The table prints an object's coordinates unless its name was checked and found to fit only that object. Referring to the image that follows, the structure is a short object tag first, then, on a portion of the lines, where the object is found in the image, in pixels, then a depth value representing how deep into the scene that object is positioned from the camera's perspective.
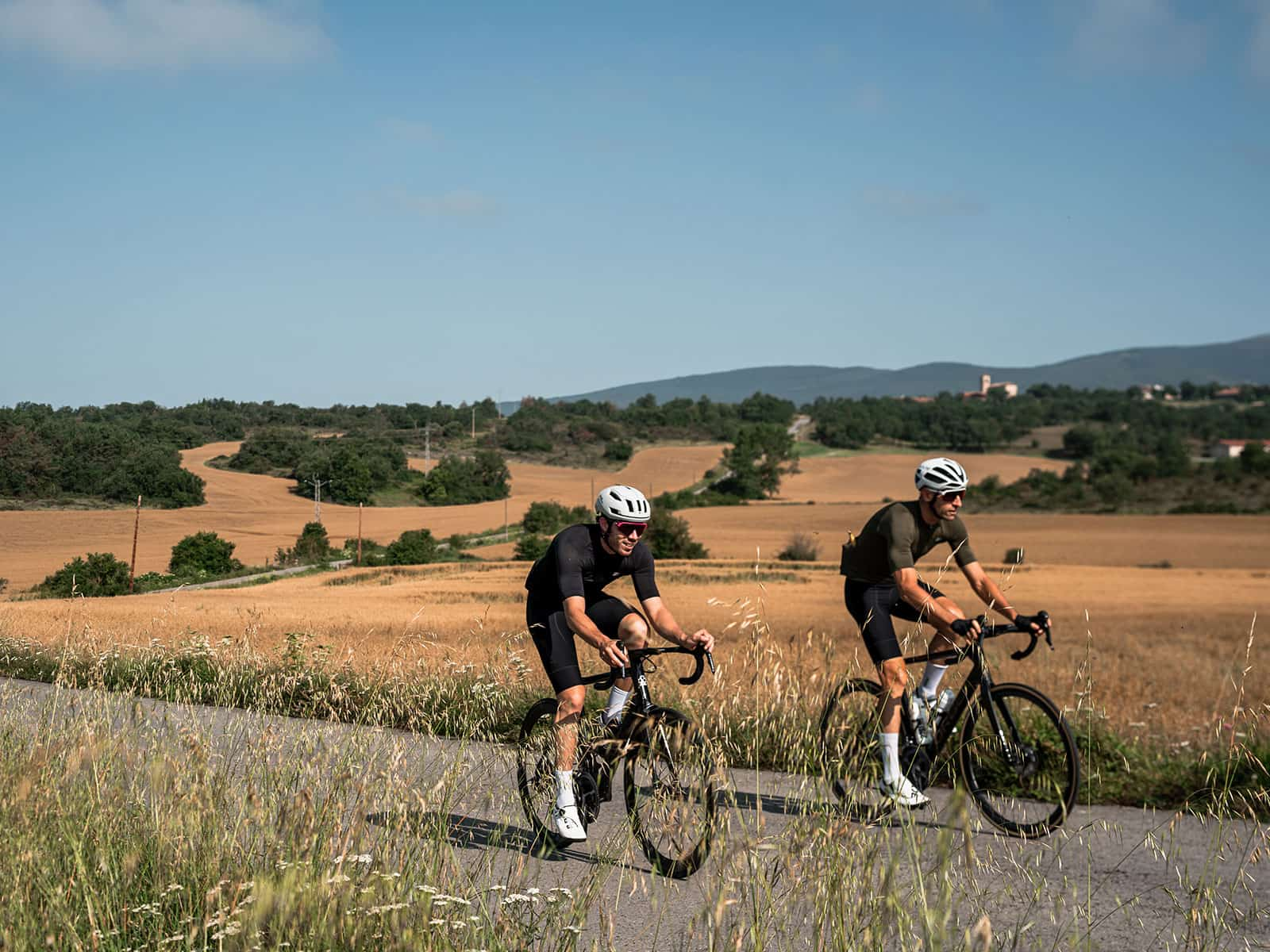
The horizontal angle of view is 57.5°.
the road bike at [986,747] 6.57
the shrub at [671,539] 49.44
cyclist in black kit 5.85
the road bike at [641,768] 4.88
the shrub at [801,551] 57.66
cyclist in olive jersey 6.76
